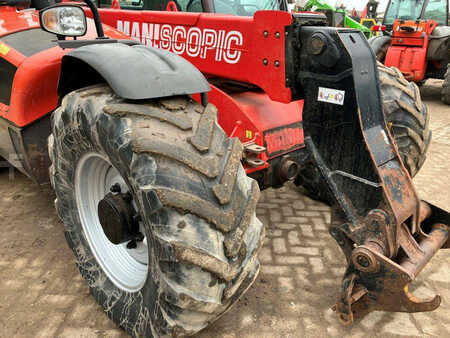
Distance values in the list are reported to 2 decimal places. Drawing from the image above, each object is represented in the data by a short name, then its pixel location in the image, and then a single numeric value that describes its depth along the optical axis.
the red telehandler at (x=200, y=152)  1.51
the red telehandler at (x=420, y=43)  8.30
